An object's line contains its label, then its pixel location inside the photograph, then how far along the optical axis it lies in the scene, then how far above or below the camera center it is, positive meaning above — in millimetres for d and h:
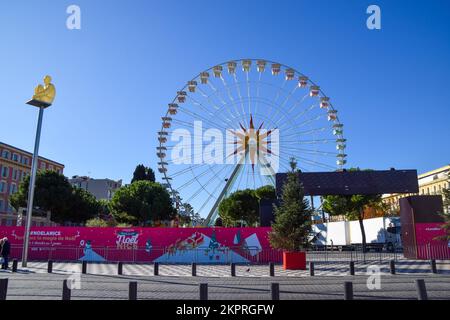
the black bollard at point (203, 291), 8742 -1115
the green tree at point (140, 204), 57500 +5039
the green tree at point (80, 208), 58500 +4652
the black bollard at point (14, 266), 19278 -1349
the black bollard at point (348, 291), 9102 -1131
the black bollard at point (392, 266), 18594 -1150
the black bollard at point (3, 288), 8320 -1030
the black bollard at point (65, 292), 8696 -1164
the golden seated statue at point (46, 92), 24125 +8820
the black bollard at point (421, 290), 8709 -1052
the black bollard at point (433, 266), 18766 -1166
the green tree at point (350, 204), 54562 +5152
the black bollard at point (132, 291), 8695 -1115
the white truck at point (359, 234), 41250 +794
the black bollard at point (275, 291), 8651 -1093
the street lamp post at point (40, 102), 23516 +8150
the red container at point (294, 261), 21969 -1123
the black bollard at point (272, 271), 18466 -1413
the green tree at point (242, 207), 68688 +5606
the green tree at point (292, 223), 22172 +965
